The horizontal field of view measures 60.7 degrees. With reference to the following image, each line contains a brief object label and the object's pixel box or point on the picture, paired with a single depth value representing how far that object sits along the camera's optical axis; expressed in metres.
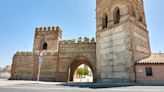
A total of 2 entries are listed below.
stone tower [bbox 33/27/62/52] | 31.52
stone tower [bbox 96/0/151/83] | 17.62
